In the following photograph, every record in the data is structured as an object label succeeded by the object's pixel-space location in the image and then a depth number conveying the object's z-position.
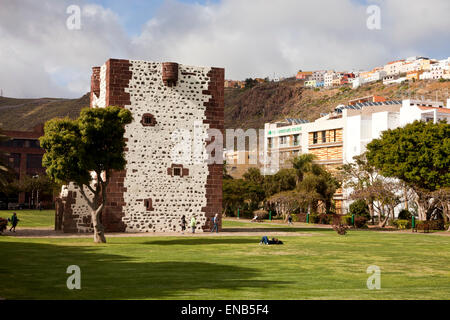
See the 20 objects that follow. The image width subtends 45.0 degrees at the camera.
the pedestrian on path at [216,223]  34.48
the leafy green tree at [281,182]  63.88
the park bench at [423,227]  40.90
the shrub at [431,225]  41.06
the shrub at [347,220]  49.68
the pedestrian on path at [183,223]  33.84
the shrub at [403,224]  45.53
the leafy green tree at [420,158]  42.75
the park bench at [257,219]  55.16
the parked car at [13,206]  84.65
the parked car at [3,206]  82.75
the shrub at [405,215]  53.80
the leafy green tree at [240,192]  65.69
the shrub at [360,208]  55.56
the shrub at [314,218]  54.35
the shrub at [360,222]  46.34
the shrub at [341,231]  34.90
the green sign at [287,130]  83.56
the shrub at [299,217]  57.06
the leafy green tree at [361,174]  52.31
